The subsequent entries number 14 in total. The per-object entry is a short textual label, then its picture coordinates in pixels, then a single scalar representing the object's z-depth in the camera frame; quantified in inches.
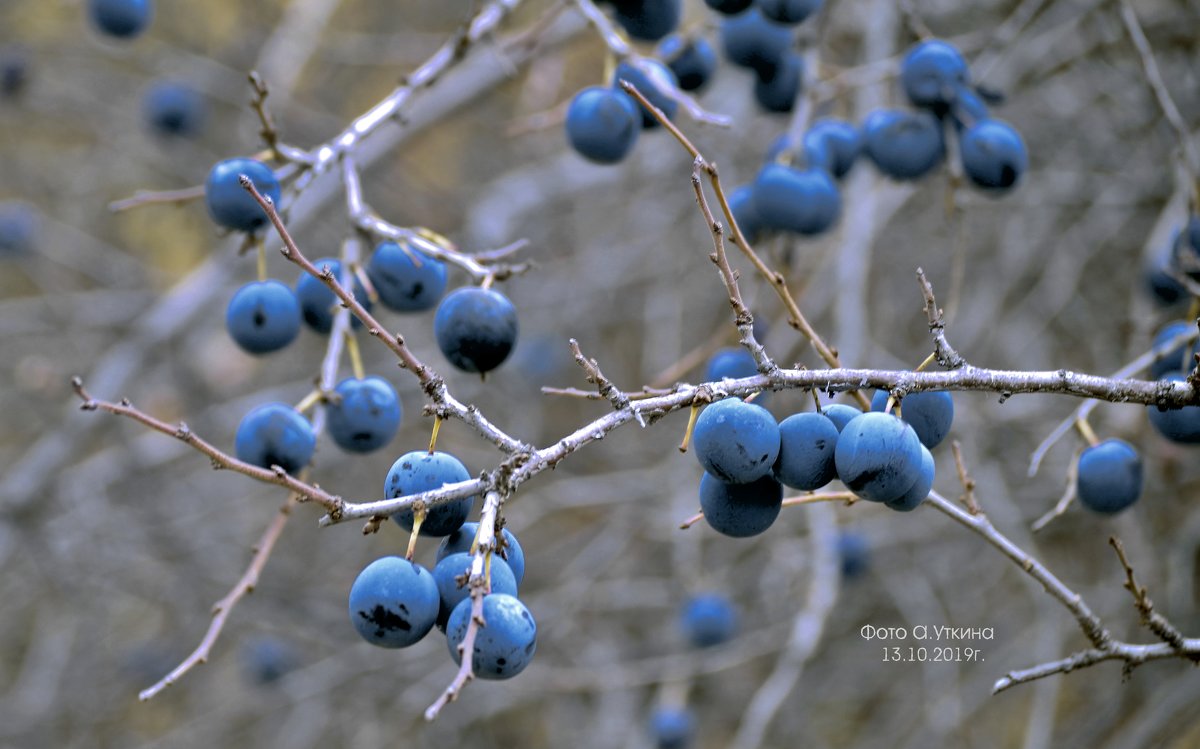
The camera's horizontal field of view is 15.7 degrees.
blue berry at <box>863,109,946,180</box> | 33.8
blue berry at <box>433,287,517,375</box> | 31.6
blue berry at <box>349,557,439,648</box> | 29.4
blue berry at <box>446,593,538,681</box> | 29.1
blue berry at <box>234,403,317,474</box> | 31.6
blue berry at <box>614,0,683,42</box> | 34.1
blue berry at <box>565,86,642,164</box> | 33.2
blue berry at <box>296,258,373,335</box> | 32.4
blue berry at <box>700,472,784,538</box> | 30.2
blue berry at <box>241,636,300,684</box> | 44.8
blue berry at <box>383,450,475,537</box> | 29.8
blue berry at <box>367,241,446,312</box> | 32.2
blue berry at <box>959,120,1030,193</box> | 33.3
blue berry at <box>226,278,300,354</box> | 32.1
